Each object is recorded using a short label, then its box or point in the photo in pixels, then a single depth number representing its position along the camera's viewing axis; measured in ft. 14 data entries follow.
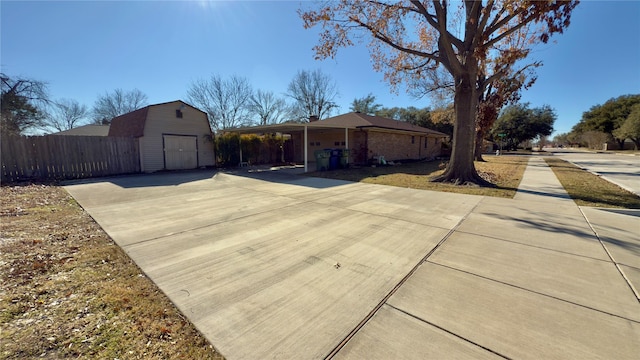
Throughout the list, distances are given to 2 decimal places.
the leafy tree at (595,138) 162.20
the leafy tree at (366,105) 119.85
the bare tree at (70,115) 128.31
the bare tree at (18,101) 55.01
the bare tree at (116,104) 129.36
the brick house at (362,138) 50.75
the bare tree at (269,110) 112.68
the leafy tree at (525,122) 141.74
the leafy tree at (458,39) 26.72
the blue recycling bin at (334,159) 44.96
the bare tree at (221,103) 101.19
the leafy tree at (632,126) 120.16
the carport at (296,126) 38.75
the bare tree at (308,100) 110.01
